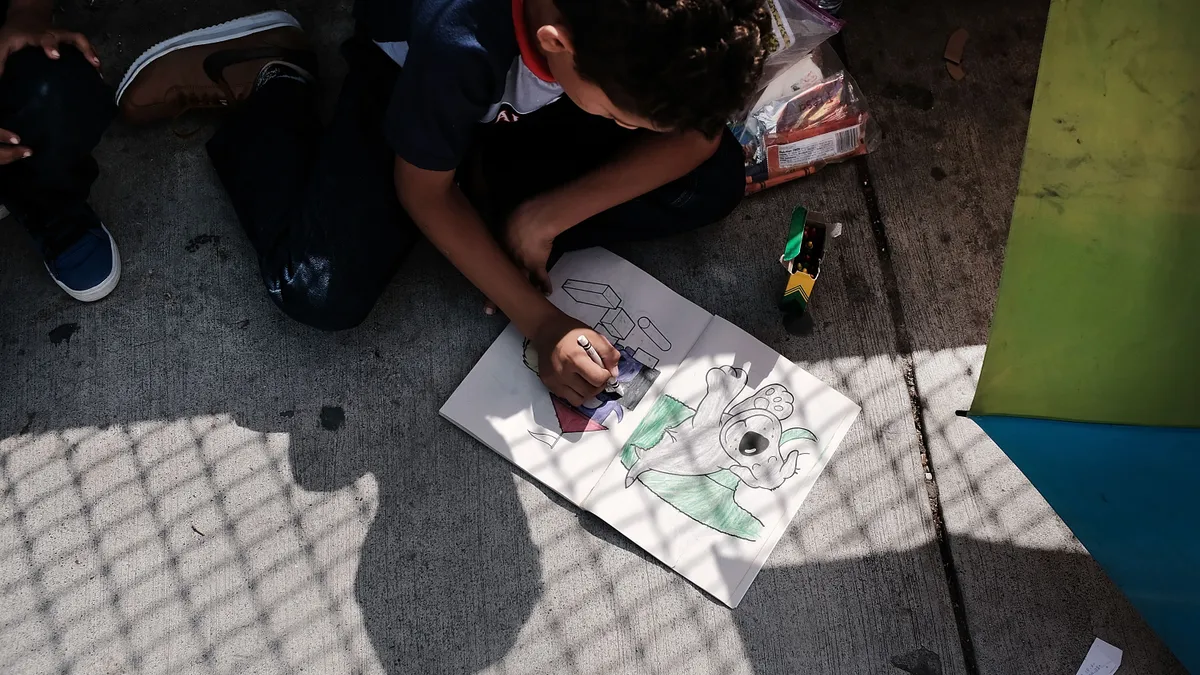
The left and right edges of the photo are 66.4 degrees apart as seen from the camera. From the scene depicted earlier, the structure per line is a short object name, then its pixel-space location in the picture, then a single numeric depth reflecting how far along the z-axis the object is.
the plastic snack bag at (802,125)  1.67
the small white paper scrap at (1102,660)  1.40
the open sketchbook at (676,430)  1.45
